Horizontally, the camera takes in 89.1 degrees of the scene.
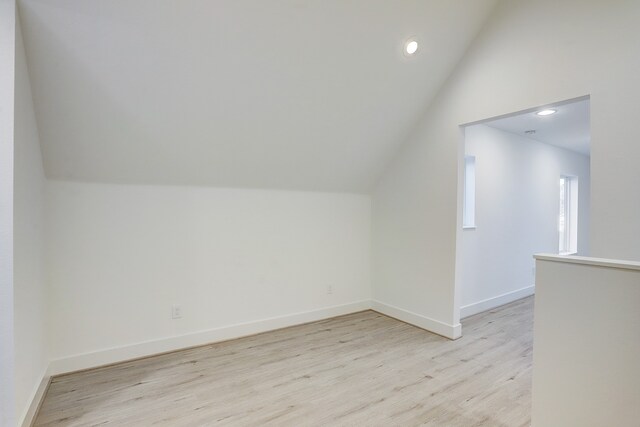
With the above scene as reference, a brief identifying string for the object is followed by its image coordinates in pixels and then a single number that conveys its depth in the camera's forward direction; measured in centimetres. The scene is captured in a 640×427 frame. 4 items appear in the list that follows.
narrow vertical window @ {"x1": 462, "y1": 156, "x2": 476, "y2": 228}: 397
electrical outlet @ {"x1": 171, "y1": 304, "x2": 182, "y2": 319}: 285
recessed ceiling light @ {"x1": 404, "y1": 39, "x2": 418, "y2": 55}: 265
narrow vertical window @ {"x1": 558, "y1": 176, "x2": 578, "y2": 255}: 589
